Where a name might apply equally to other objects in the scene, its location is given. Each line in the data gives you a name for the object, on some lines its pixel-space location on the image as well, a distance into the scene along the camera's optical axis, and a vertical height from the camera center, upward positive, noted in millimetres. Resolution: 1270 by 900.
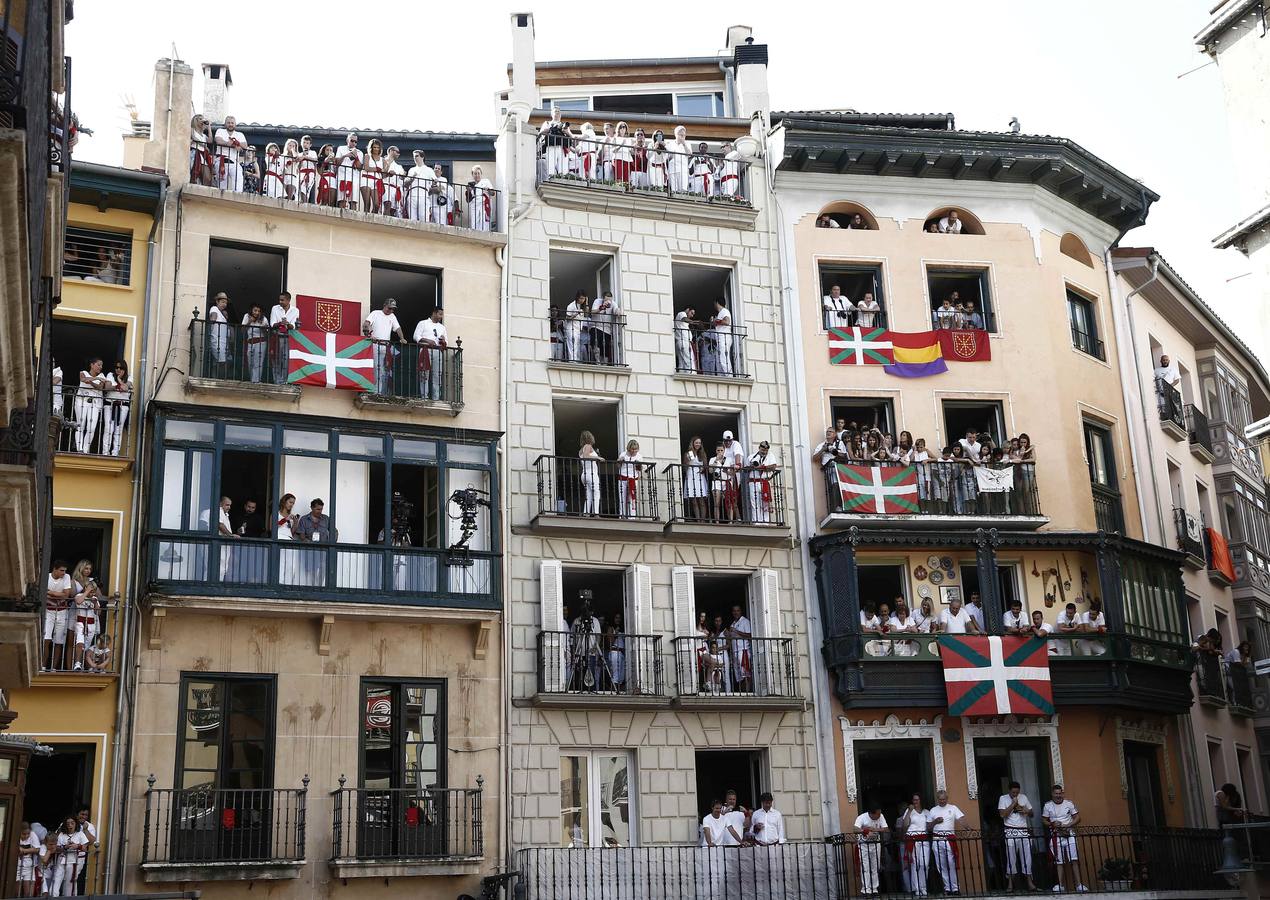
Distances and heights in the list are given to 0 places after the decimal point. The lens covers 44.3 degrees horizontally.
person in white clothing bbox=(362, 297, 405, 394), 26750 +9677
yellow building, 23078 +6679
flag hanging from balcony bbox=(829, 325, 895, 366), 30500 +10359
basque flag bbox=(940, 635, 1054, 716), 27688 +3740
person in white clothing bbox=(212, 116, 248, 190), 27281 +12849
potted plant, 26859 +242
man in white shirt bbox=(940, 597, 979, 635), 28312 +4780
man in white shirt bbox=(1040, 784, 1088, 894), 26859 +1028
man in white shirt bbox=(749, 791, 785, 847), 26078 +1274
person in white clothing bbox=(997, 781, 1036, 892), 26812 +1031
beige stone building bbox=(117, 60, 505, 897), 23703 +5723
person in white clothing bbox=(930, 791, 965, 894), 26188 +961
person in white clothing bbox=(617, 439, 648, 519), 27859 +7317
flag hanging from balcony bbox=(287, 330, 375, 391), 26078 +9041
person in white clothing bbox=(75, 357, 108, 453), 24344 +7809
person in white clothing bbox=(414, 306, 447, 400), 27078 +9324
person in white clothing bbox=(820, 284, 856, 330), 30859 +11243
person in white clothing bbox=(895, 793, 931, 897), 26188 +797
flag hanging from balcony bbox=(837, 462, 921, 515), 29016 +7352
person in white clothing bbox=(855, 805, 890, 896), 26078 +882
